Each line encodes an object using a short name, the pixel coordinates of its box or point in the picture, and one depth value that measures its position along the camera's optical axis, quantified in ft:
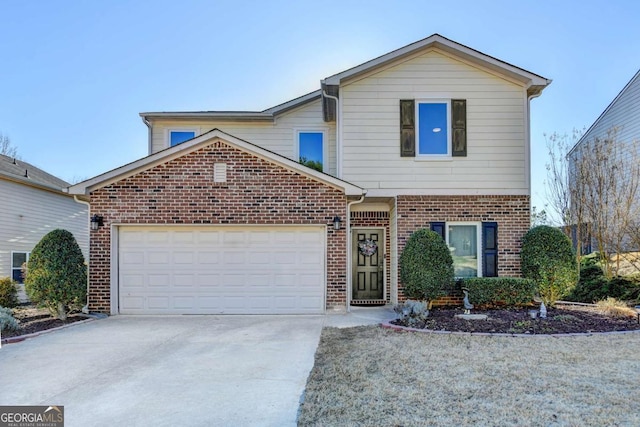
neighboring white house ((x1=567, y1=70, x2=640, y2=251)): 48.37
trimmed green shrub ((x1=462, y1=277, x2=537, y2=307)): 31.65
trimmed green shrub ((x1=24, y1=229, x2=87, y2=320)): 29.25
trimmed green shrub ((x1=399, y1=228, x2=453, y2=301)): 30.50
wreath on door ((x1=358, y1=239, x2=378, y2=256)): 38.45
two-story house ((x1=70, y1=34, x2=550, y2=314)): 32.68
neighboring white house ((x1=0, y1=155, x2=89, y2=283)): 45.11
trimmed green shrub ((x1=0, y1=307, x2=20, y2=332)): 25.64
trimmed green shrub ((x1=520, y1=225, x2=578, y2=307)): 31.60
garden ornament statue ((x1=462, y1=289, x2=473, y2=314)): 30.58
